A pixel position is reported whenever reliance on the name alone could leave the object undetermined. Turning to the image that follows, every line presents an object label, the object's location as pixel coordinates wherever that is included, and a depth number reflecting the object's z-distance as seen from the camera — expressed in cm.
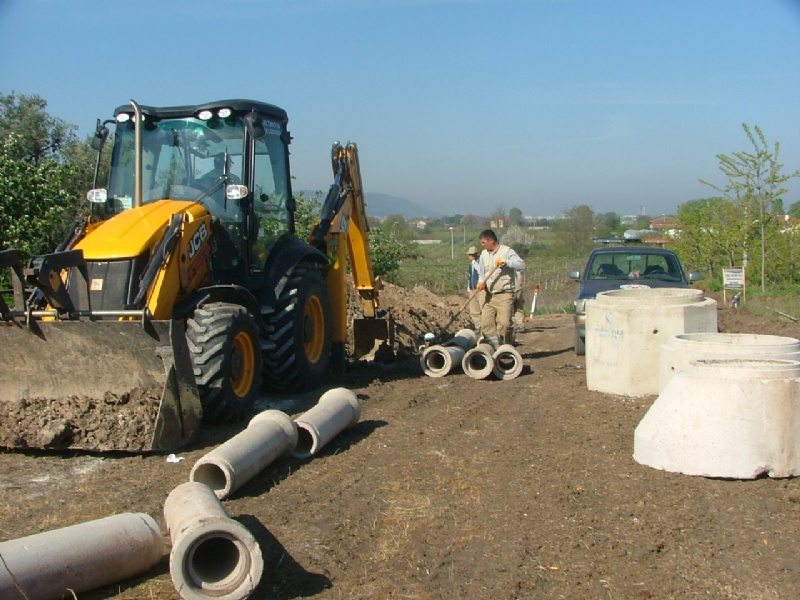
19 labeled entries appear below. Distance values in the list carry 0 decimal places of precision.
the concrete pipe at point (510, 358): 1158
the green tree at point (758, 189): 2397
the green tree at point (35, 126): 2564
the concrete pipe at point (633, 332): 961
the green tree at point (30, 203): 1622
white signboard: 2170
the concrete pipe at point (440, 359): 1166
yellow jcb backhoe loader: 739
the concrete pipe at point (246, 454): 611
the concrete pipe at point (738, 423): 632
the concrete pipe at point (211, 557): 443
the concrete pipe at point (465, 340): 1254
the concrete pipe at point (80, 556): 436
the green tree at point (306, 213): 2710
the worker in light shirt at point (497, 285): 1278
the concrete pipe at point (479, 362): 1143
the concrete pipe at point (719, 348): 762
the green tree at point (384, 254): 2933
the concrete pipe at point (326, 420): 733
